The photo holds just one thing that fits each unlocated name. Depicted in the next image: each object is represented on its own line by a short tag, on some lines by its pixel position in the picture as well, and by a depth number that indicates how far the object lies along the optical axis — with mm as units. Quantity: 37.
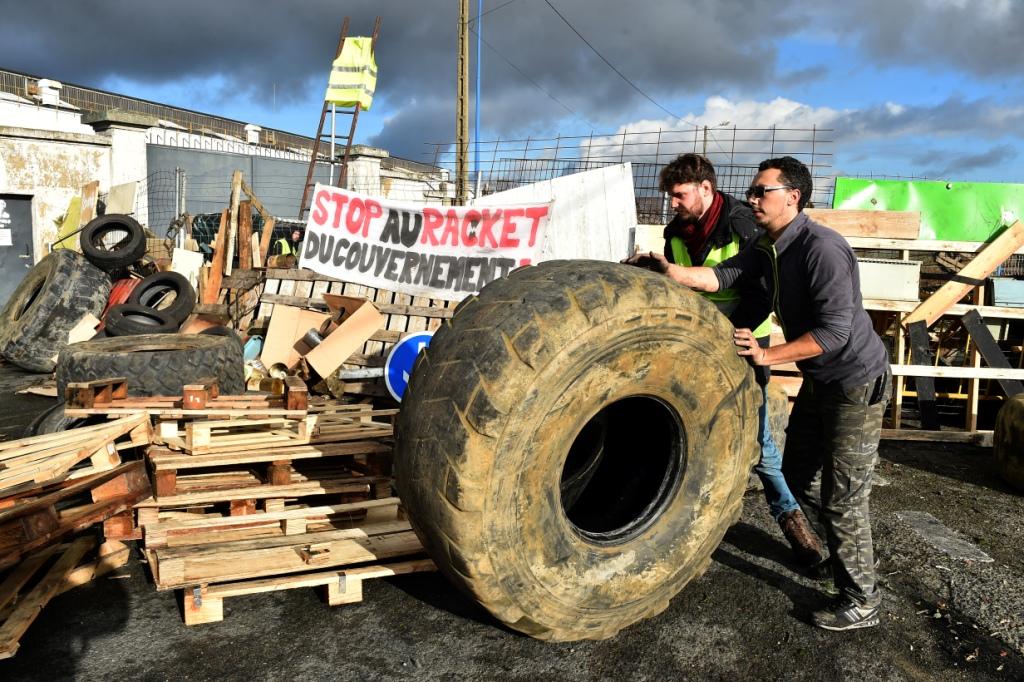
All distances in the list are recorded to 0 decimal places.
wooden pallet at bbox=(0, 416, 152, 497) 3543
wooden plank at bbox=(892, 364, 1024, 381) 6389
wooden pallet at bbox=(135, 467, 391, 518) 3586
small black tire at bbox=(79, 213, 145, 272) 10070
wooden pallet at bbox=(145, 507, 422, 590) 2938
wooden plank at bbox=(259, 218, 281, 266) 9809
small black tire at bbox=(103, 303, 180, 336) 7750
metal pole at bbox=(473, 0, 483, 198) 12268
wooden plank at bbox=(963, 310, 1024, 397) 6484
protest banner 7613
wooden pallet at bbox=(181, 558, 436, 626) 2908
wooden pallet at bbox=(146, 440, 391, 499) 3641
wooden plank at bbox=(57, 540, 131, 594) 3238
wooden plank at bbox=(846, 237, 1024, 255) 6559
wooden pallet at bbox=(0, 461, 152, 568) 3027
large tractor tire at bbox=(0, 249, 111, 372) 9031
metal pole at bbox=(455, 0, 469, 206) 13188
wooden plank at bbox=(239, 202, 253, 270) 9688
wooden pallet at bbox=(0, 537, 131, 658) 2750
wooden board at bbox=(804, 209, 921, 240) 6746
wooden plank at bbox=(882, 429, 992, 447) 6289
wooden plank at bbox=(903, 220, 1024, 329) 6473
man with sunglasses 2957
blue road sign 6621
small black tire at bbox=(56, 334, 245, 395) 5125
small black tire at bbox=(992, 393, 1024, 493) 4957
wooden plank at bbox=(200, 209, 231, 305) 9703
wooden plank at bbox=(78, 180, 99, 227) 13383
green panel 9109
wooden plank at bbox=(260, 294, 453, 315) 7802
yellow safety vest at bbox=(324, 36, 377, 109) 13742
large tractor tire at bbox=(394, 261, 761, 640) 2271
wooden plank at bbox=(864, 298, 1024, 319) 6496
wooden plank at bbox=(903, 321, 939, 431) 6523
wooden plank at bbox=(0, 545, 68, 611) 2932
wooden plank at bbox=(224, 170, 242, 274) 9625
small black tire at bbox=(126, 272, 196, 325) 8869
